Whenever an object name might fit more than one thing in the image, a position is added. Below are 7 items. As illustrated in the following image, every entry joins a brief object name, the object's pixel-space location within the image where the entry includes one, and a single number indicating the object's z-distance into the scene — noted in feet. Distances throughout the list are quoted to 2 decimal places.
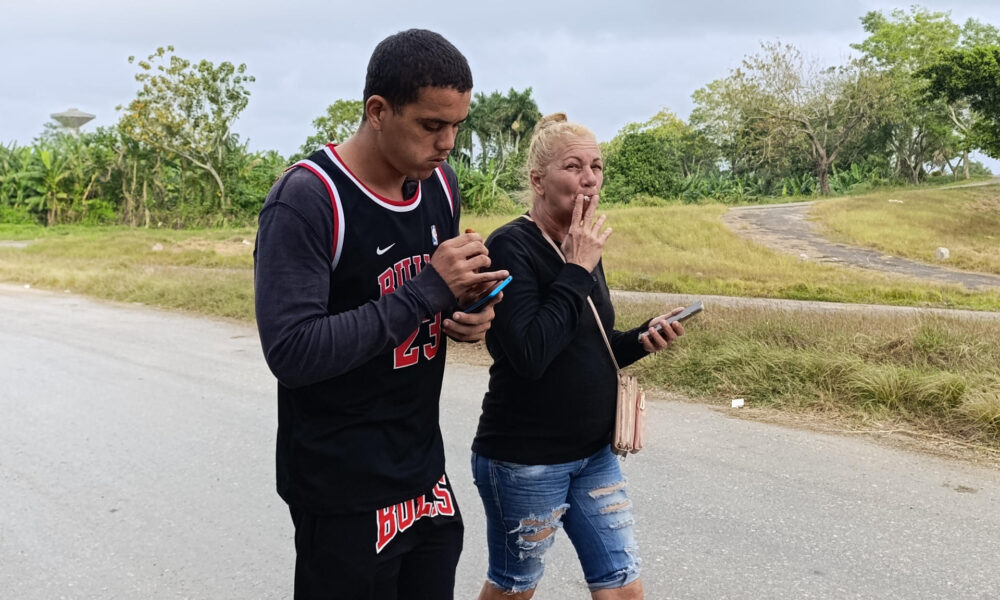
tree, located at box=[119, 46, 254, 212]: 113.60
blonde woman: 8.16
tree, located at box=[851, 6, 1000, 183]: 165.89
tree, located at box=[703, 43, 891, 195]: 153.07
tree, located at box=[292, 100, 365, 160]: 155.94
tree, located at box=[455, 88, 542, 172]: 166.05
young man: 5.70
